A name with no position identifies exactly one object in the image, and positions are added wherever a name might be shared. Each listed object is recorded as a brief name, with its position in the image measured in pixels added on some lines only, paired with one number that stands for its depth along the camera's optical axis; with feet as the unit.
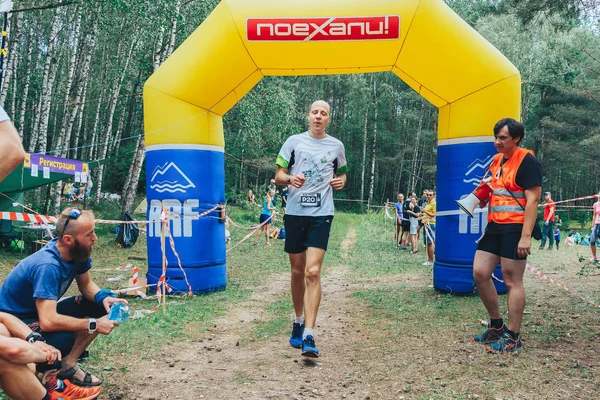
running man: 14.19
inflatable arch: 22.16
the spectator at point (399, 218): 50.08
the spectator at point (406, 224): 46.75
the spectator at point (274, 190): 49.49
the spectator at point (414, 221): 46.11
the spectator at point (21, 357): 7.79
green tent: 34.06
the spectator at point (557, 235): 56.87
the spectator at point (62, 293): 9.56
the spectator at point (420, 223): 43.93
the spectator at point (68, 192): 80.63
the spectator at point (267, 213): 48.21
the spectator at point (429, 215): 40.35
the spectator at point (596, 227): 34.50
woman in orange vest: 13.71
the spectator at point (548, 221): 48.60
